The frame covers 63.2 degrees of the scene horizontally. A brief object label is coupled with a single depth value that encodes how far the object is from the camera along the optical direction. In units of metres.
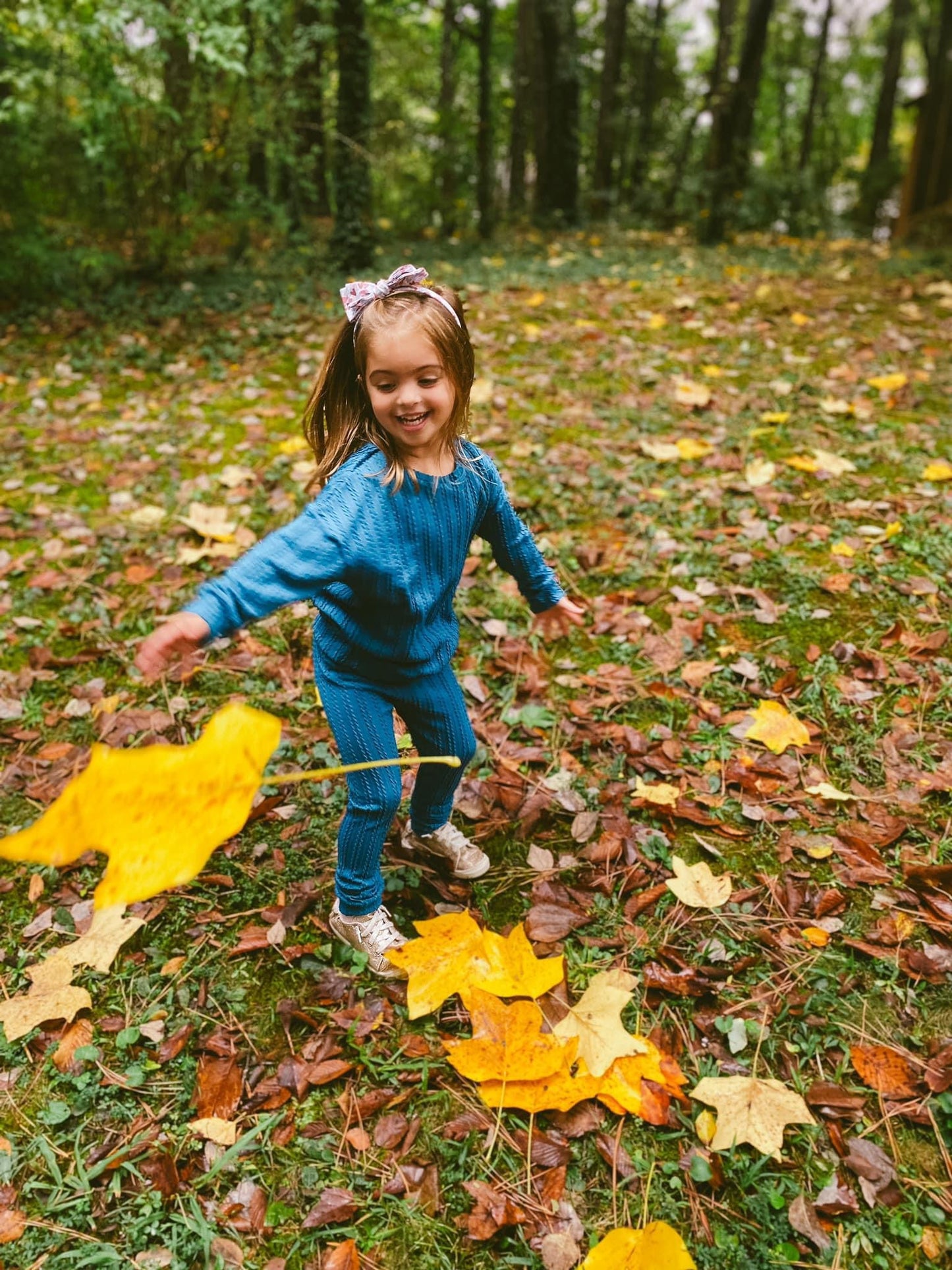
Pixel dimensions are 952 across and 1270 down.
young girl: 1.51
